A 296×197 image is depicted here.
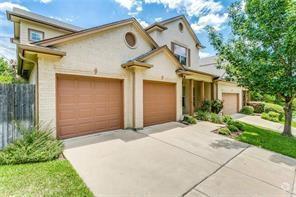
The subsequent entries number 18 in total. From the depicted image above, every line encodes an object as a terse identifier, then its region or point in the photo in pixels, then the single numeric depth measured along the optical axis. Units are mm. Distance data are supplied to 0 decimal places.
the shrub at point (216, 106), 14463
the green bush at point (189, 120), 11000
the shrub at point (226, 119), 12016
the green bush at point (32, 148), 4711
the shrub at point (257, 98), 26844
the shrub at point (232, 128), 10291
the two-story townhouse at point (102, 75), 6238
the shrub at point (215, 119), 12059
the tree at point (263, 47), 9016
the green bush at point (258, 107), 21281
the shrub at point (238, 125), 10914
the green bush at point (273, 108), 20050
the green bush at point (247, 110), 19806
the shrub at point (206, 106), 14172
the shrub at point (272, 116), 17291
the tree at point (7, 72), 14234
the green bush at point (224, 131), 9289
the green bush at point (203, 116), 12516
